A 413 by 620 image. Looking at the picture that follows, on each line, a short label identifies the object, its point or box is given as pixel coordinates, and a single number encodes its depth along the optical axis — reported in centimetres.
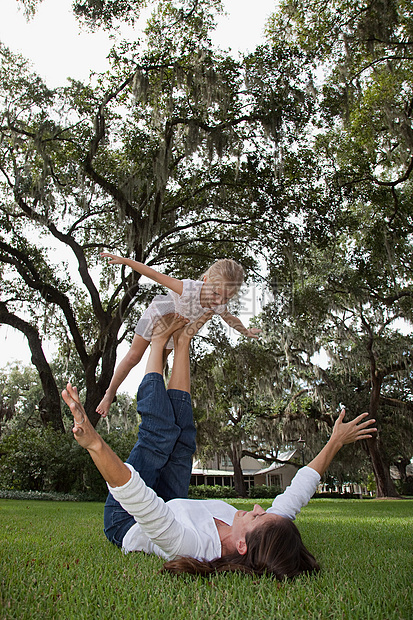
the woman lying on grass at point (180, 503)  134
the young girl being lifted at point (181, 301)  299
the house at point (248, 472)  3294
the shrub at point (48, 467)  969
